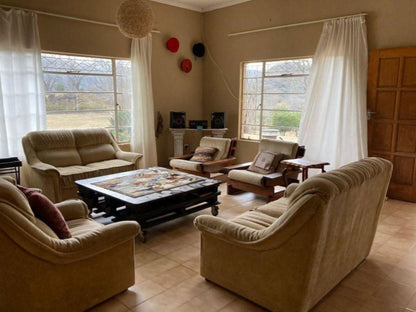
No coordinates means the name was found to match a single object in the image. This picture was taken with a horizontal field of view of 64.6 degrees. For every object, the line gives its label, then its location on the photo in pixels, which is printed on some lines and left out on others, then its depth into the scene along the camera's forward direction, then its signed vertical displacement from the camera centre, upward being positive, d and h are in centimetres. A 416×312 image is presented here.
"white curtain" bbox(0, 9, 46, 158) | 429 +35
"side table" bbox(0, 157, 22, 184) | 409 -74
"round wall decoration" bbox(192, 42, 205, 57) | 646 +116
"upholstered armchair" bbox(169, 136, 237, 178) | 477 -78
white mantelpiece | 602 -50
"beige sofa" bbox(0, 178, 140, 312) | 170 -90
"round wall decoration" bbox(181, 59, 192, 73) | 635 +83
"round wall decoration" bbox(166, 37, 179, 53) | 603 +116
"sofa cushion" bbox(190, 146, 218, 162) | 506 -70
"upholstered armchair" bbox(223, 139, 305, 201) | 415 -84
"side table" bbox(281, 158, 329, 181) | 399 -66
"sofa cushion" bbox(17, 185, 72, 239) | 203 -65
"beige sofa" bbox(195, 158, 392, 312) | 179 -83
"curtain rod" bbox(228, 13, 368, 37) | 478 +134
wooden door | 420 -3
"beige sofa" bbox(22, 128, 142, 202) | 397 -71
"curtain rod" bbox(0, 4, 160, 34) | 431 +130
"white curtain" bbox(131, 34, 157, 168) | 561 +13
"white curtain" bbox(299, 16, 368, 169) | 451 +19
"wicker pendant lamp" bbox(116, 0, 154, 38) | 355 +98
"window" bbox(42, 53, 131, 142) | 494 +23
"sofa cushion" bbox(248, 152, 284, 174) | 445 -73
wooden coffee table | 310 -84
